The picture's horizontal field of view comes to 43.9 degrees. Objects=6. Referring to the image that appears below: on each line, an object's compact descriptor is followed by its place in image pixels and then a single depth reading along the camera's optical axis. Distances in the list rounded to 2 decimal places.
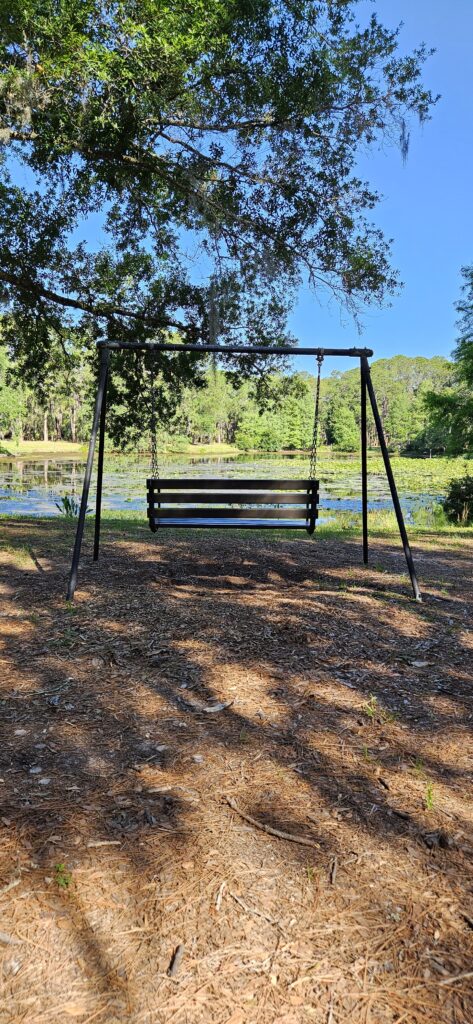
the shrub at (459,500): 14.52
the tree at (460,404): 14.95
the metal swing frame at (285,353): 4.72
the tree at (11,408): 37.22
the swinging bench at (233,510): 5.25
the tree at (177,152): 6.02
